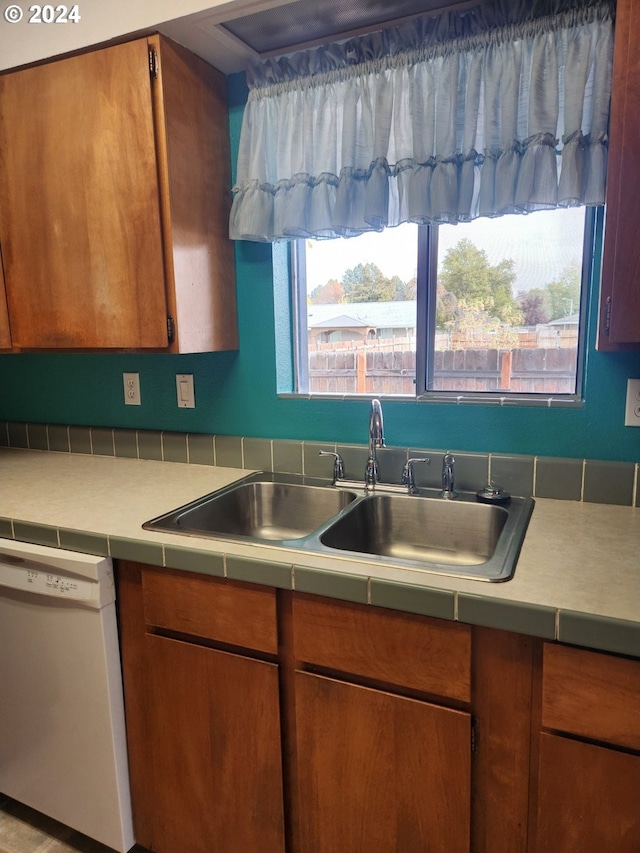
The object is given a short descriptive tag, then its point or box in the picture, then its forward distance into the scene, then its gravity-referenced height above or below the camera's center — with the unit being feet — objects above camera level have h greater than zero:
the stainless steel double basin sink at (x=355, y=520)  4.49 -1.55
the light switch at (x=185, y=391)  6.50 -0.51
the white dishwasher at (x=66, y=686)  4.44 -2.80
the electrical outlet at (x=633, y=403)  4.67 -0.54
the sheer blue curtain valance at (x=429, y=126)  4.31 +1.82
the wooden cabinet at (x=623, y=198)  3.47 +0.88
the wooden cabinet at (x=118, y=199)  5.06 +1.41
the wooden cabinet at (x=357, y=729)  3.16 -2.49
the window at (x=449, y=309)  5.05 +0.32
